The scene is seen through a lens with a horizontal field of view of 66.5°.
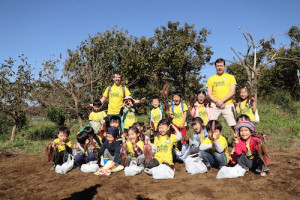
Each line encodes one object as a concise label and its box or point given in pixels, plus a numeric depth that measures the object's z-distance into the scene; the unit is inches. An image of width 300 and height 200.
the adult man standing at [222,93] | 199.3
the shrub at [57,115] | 487.1
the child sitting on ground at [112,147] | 185.6
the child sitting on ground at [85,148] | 189.2
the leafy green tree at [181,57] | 445.4
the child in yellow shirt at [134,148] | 185.0
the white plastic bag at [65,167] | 181.3
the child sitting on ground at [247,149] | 156.8
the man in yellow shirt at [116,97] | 226.5
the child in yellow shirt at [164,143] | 171.9
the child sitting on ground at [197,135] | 182.4
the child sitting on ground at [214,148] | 162.6
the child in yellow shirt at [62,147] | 189.9
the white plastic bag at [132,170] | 168.6
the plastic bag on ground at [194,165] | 167.0
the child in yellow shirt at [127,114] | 222.4
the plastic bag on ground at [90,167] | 181.8
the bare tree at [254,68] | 670.5
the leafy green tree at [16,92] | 364.5
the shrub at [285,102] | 444.6
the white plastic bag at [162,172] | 157.8
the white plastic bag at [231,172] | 152.7
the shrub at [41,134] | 414.6
